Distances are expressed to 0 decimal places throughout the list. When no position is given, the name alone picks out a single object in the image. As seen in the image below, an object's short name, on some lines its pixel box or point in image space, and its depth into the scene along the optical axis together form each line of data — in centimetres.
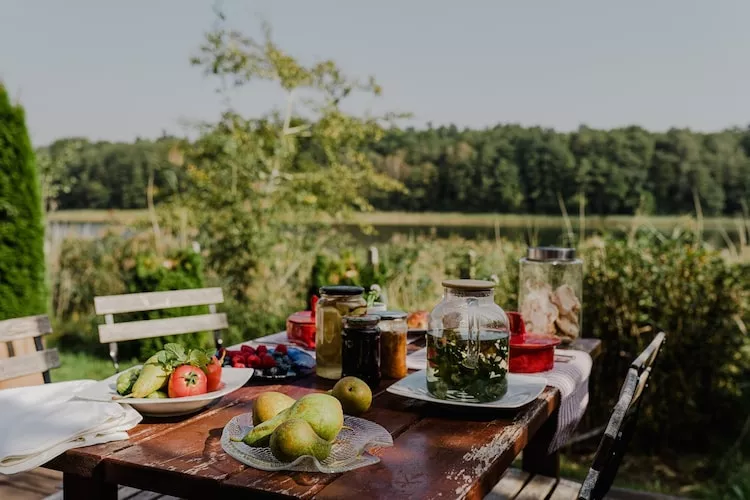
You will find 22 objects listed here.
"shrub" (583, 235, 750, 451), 344
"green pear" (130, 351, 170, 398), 129
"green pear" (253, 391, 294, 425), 117
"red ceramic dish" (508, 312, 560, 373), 168
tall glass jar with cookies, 212
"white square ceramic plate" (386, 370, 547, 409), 136
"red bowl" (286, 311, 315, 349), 203
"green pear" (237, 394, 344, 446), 108
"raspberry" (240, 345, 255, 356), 170
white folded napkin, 111
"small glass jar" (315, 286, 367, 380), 164
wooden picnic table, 97
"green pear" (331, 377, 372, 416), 131
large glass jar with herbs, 137
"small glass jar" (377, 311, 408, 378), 166
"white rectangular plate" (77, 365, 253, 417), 126
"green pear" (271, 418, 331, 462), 102
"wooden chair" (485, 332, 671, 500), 100
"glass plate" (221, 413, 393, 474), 103
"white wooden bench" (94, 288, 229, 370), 218
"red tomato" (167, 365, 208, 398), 129
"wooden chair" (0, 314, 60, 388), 171
